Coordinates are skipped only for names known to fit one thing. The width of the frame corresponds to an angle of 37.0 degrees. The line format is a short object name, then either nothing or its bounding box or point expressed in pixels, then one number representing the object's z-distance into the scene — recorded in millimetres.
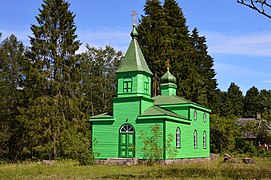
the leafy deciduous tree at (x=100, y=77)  48656
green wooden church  26391
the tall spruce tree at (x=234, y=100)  62938
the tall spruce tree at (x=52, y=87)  32062
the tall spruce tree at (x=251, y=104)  82475
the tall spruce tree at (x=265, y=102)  81675
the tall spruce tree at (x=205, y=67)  50925
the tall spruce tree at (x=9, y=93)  36281
